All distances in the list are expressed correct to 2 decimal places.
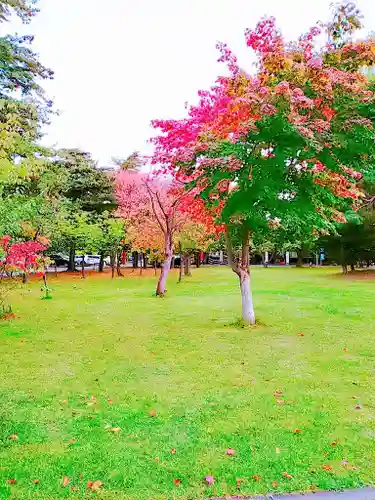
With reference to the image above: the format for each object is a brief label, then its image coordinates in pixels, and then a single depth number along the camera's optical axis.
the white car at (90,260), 46.40
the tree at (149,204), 16.34
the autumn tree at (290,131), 6.41
